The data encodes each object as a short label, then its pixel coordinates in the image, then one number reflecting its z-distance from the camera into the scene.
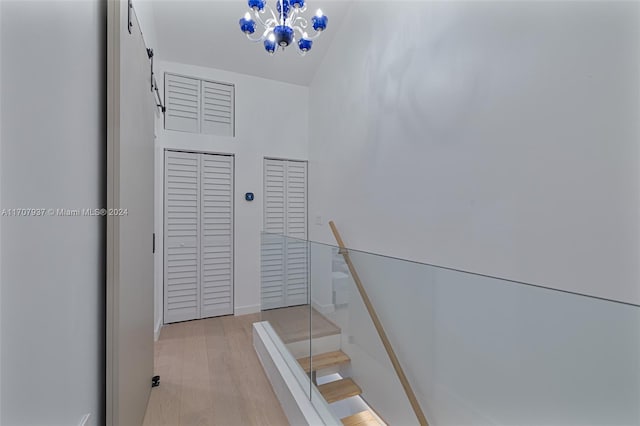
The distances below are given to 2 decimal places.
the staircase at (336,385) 1.68
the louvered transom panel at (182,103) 3.15
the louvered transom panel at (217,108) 3.34
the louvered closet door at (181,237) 3.10
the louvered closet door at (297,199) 3.75
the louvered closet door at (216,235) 3.29
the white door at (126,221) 1.02
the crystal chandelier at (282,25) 1.93
